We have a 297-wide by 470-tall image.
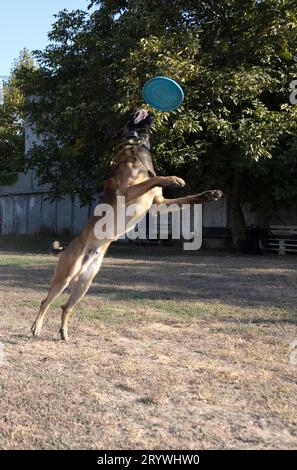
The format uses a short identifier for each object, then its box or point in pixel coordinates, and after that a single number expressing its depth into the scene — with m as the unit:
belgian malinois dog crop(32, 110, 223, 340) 6.69
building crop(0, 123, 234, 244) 30.47
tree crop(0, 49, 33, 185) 42.72
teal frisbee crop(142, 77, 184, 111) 7.60
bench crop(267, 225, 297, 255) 20.97
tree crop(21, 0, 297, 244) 17.19
